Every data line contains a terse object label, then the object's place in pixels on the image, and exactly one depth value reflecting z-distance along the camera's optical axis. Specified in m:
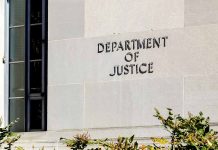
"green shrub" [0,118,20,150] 7.16
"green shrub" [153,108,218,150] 5.62
